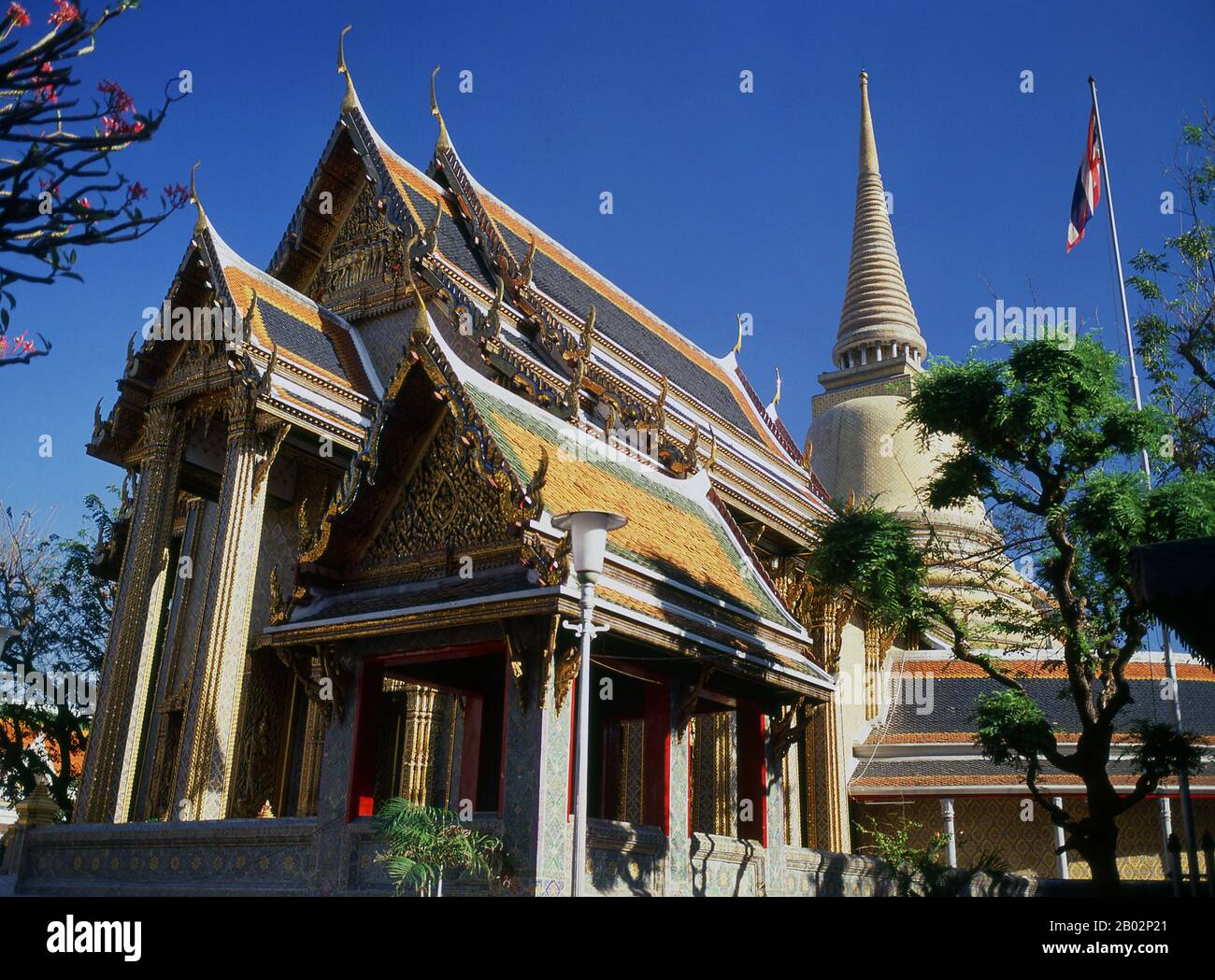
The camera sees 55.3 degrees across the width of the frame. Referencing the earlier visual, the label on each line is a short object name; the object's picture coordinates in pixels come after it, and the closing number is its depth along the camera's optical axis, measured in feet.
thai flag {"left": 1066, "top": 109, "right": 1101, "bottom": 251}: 49.65
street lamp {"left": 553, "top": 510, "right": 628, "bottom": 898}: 21.80
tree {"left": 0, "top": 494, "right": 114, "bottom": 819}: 76.95
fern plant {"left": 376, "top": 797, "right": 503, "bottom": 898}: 22.41
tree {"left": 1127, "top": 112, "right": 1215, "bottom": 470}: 45.50
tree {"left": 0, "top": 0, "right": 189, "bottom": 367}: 15.76
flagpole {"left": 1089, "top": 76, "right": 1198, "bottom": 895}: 37.68
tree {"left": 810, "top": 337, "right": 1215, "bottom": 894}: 34.24
